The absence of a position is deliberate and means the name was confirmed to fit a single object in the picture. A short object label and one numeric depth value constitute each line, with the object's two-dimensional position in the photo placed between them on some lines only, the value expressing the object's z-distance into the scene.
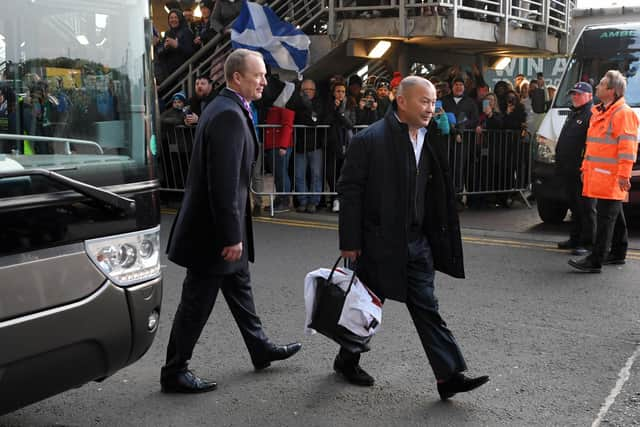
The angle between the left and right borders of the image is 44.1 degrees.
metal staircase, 13.14
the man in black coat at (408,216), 4.04
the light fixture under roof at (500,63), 18.00
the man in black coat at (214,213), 3.92
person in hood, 13.59
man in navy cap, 8.00
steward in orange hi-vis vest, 7.20
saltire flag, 11.99
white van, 9.55
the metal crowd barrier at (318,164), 11.02
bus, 2.80
